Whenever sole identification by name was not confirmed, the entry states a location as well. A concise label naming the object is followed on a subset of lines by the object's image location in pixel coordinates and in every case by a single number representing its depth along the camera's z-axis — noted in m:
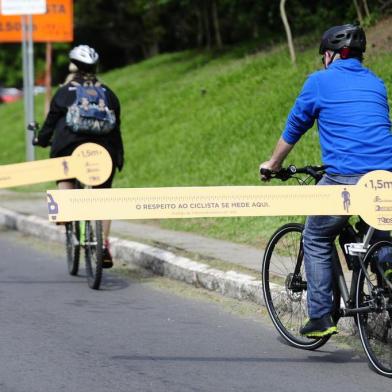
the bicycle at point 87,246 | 18.36
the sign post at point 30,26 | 34.03
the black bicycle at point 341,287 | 12.19
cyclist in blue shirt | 12.33
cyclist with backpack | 19.09
